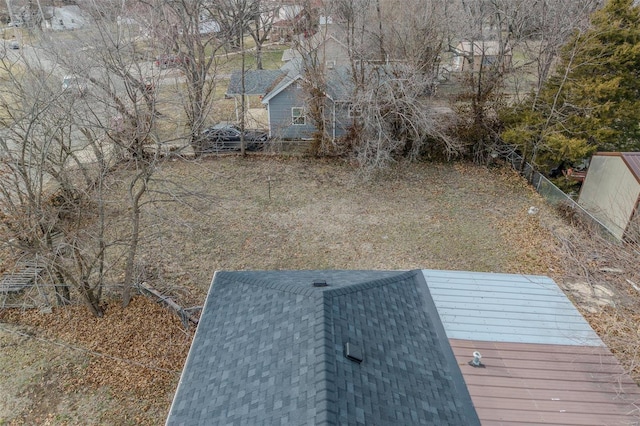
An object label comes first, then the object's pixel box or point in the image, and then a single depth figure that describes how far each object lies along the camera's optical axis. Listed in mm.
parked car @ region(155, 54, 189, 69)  16806
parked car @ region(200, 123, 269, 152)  19531
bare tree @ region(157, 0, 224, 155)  16750
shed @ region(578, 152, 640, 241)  12695
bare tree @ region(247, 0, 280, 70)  20366
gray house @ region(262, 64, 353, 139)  18547
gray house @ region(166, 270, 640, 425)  4930
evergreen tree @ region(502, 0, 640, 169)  13844
